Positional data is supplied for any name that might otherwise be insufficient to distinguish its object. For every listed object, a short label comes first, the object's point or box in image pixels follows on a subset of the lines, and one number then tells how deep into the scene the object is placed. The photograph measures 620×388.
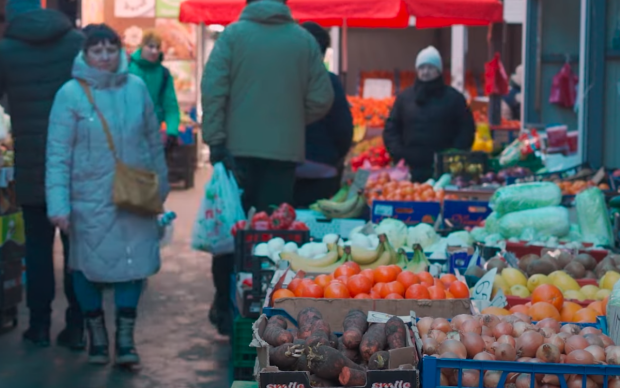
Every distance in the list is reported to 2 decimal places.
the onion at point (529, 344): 3.53
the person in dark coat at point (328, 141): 8.91
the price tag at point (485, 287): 4.65
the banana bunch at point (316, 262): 5.43
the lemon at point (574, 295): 4.79
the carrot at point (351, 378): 3.32
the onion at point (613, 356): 3.41
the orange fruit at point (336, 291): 4.44
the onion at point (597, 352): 3.44
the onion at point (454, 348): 3.42
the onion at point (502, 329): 3.69
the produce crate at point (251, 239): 6.55
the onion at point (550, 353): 3.42
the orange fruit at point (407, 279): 4.56
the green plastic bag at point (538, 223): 6.58
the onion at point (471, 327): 3.67
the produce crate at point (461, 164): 9.16
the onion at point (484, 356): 3.40
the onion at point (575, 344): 3.50
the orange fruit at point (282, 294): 4.43
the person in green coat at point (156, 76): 10.20
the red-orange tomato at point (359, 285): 4.54
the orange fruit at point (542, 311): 4.29
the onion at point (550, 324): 3.86
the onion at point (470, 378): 3.33
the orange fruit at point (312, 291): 4.50
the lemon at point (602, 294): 4.75
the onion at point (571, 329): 3.79
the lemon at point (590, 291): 4.83
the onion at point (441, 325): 3.73
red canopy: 11.92
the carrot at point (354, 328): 3.64
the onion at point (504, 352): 3.44
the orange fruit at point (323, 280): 4.66
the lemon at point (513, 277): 4.98
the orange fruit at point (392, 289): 4.46
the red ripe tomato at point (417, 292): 4.39
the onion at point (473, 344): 3.48
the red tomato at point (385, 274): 4.68
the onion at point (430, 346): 3.49
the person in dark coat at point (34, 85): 6.98
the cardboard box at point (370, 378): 3.22
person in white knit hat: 10.00
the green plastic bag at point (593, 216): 6.51
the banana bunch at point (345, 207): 7.75
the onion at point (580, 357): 3.36
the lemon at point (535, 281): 4.95
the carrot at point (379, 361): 3.34
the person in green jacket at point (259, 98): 7.45
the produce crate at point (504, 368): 3.23
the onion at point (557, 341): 3.55
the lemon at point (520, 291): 4.82
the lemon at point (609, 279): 4.93
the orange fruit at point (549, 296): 4.46
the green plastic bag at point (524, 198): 6.94
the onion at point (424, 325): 3.79
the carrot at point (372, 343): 3.54
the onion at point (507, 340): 3.55
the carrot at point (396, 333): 3.58
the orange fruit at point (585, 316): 4.28
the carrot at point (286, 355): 3.40
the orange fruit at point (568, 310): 4.42
